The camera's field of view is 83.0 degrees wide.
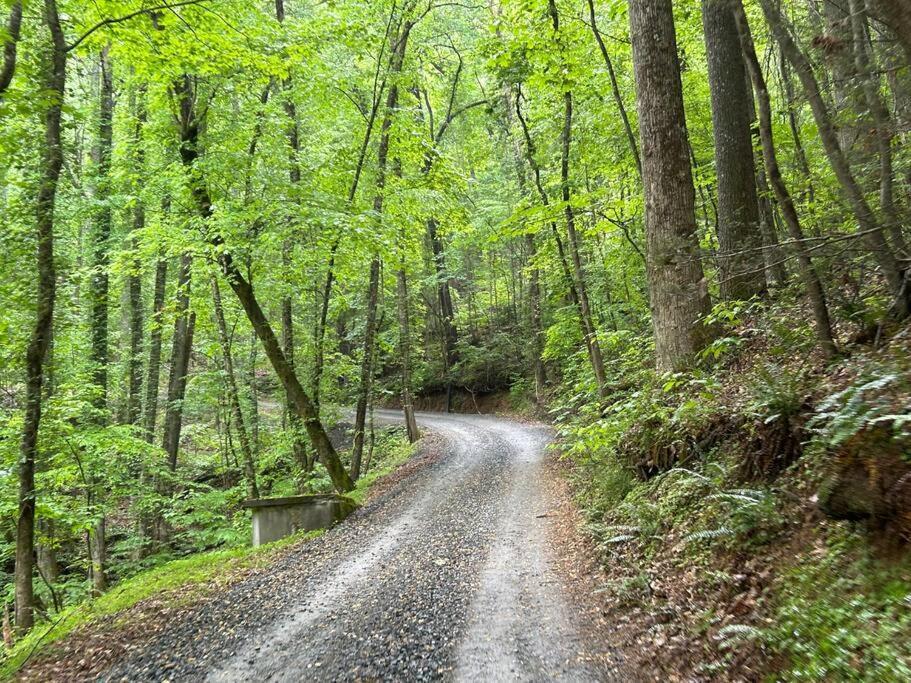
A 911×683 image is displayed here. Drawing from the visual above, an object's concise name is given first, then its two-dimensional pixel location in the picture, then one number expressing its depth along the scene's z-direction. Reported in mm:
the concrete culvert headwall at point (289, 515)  9812
